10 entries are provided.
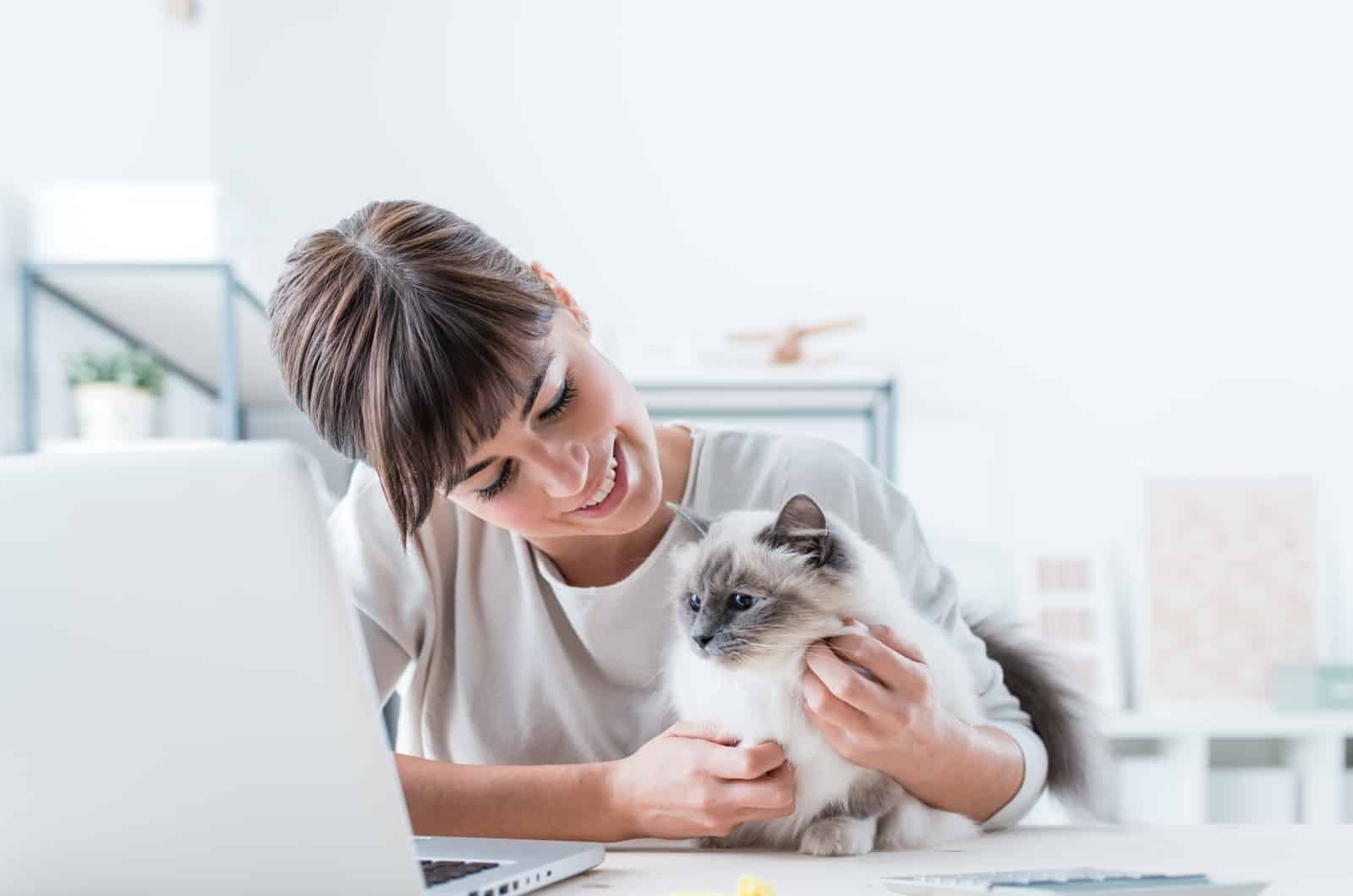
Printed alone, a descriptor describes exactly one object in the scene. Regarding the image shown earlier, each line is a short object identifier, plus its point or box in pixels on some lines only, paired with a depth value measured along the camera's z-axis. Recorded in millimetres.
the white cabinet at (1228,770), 3143
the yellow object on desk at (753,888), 707
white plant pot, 2330
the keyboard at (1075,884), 673
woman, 948
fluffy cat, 1018
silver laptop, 528
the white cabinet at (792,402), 3070
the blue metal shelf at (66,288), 2205
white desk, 833
